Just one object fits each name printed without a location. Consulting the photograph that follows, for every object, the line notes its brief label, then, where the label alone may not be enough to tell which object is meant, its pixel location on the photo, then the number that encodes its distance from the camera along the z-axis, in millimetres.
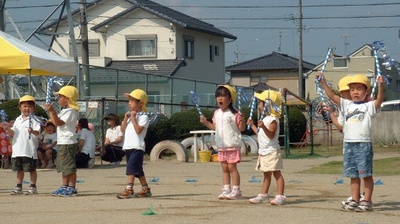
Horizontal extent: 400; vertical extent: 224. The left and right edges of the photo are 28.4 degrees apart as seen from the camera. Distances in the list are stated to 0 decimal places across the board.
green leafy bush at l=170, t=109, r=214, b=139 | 26511
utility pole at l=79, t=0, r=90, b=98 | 34938
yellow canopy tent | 16531
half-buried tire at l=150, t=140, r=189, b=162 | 21547
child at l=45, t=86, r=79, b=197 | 11203
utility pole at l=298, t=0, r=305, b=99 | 57250
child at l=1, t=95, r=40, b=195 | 11898
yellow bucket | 21656
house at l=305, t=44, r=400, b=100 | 65750
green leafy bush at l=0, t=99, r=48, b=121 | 20662
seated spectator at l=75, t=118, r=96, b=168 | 18188
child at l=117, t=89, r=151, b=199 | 10898
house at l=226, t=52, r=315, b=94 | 72750
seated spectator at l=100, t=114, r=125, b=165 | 19797
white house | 48969
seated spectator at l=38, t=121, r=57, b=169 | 18000
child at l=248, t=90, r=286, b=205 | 10094
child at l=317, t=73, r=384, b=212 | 9055
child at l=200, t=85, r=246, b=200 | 10688
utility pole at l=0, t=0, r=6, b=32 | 25578
